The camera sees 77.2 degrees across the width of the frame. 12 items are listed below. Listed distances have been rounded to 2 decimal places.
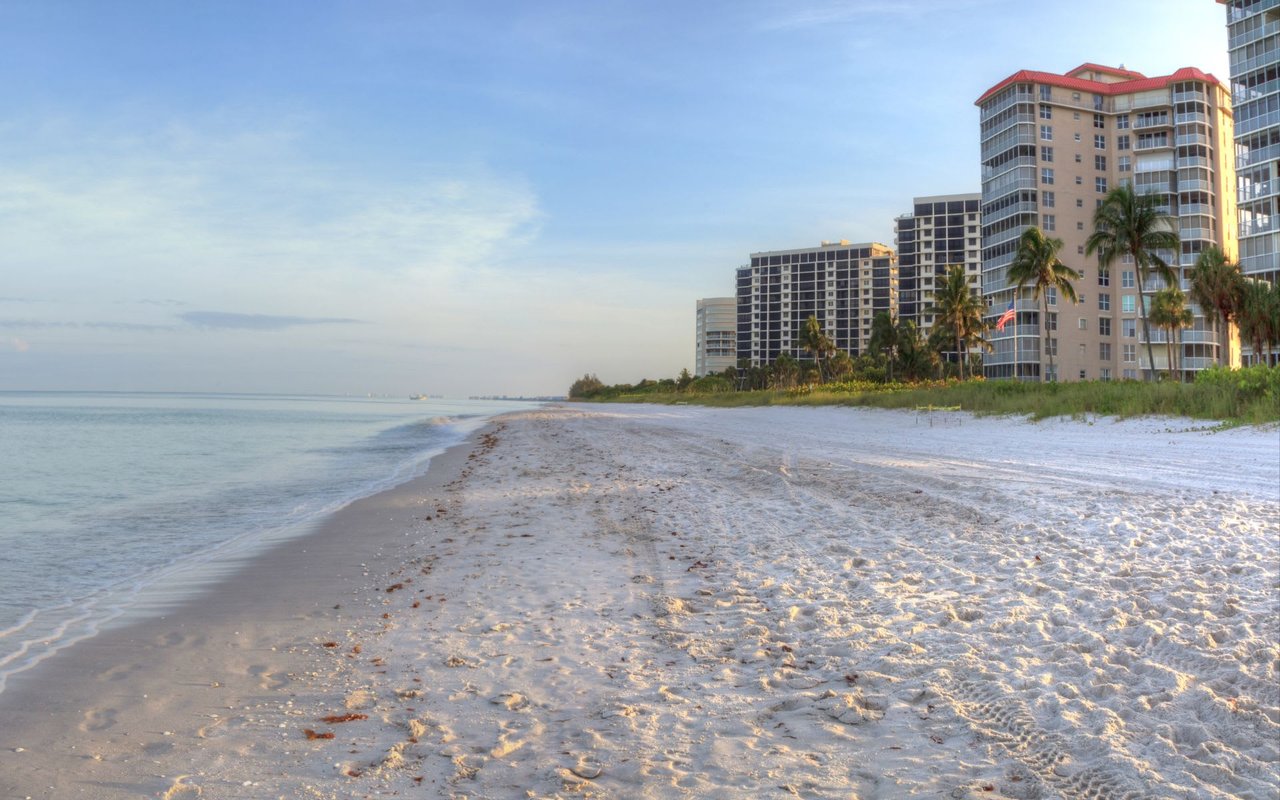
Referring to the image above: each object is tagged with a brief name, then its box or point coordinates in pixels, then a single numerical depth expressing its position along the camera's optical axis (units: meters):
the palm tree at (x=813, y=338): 107.44
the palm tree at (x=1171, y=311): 68.81
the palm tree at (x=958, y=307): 70.38
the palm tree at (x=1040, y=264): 57.06
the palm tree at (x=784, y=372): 120.06
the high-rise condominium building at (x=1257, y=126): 63.16
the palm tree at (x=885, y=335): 99.94
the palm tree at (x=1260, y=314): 49.75
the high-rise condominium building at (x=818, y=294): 171.50
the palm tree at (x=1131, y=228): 48.50
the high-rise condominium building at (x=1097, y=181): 81.19
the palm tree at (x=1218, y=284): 54.44
